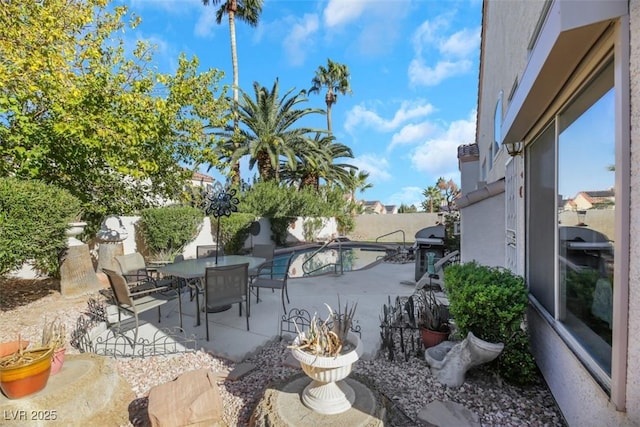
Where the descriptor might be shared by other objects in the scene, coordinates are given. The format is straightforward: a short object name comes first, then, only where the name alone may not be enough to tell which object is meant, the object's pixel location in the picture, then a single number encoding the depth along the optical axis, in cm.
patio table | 476
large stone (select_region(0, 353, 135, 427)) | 252
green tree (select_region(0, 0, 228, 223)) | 605
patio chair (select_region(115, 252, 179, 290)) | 572
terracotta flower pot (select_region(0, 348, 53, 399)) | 249
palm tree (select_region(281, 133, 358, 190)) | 1775
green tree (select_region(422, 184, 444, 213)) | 3368
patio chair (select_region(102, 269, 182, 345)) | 408
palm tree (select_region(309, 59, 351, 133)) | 2850
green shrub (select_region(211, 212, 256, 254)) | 1424
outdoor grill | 824
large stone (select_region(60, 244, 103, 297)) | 671
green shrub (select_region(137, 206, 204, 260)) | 1106
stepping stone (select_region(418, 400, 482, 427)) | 254
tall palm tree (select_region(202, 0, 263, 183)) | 1806
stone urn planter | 232
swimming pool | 1114
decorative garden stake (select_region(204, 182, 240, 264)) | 580
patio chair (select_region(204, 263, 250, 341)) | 438
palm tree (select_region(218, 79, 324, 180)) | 1536
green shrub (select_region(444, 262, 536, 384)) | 303
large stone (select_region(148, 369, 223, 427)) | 249
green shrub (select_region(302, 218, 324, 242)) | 2103
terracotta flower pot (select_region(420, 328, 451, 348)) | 373
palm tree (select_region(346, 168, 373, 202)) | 3382
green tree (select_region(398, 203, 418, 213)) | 4069
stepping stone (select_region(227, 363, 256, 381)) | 338
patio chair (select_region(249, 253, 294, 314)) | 558
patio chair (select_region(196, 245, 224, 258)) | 727
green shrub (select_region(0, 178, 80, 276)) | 524
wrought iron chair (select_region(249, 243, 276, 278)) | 692
